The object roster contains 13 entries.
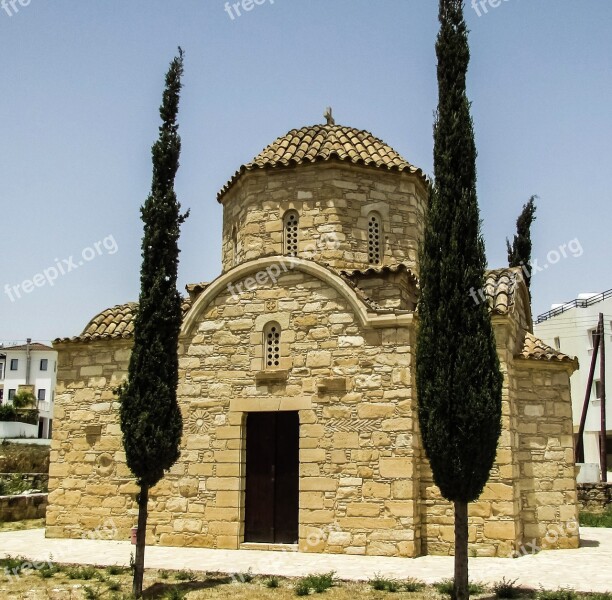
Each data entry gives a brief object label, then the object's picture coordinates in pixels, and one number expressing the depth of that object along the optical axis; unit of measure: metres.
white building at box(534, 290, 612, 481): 31.58
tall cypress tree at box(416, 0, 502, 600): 7.69
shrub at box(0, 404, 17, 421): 36.28
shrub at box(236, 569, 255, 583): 8.48
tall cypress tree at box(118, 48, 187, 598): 8.47
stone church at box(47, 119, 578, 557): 10.52
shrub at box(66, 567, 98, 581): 8.69
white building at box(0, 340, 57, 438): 50.34
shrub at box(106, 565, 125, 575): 8.96
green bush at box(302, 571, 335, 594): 7.85
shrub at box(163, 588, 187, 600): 7.63
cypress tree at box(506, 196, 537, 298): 19.09
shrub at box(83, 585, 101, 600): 7.71
